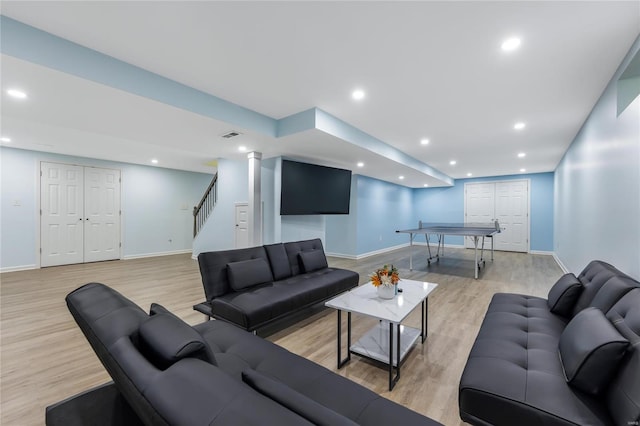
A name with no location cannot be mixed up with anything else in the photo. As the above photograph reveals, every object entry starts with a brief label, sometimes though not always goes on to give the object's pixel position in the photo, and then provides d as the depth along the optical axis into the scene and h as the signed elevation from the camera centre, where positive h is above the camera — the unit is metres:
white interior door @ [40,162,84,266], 5.70 -0.08
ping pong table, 4.99 -0.38
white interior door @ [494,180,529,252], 8.12 -0.02
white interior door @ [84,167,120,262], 6.27 -0.08
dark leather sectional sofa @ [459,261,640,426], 1.06 -0.78
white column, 4.71 +0.19
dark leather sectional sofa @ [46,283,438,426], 0.69 -0.51
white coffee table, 1.99 -0.77
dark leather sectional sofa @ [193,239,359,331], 2.45 -0.82
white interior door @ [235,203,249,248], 5.84 -0.30
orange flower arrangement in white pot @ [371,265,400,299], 2.30 -0.60
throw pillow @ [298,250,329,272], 3.62 -0.67
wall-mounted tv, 4.83 +0.46
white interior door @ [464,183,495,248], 8.73 +0.34
